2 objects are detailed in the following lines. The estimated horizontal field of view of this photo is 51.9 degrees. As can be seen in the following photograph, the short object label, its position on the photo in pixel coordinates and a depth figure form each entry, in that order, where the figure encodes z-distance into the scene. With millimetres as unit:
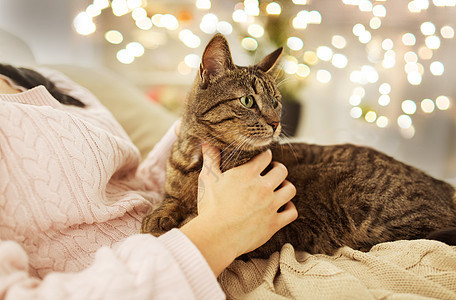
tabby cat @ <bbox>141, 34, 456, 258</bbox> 509
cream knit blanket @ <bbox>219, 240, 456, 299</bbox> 416
